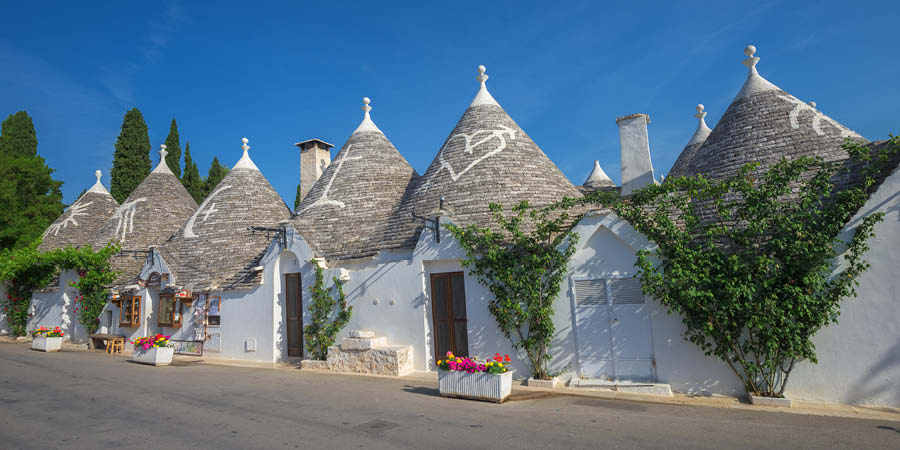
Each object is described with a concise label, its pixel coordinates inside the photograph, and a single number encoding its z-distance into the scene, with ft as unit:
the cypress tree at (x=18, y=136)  116.78
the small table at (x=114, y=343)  54.34
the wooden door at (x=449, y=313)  34.37
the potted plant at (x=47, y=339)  55.72
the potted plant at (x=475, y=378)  25.55
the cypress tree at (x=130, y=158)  115.75
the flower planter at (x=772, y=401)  23.44
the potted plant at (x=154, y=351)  43.04
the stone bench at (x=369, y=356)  34.32
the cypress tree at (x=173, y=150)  134.00
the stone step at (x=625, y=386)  26.45
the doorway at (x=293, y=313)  43.24
